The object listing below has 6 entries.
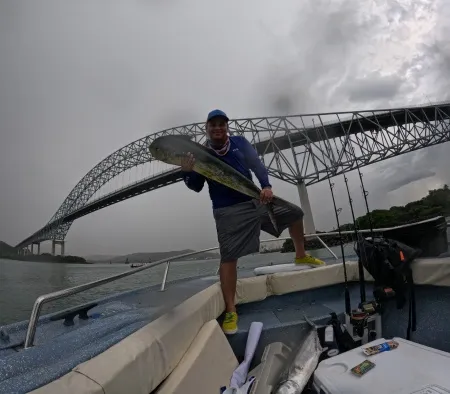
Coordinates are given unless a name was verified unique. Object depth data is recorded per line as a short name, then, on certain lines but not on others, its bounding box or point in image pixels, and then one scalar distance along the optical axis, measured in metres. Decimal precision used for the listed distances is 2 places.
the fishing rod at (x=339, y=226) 2.32
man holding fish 2.30
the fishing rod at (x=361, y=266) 2.45
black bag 2.26
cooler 1.26
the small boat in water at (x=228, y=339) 1.07
